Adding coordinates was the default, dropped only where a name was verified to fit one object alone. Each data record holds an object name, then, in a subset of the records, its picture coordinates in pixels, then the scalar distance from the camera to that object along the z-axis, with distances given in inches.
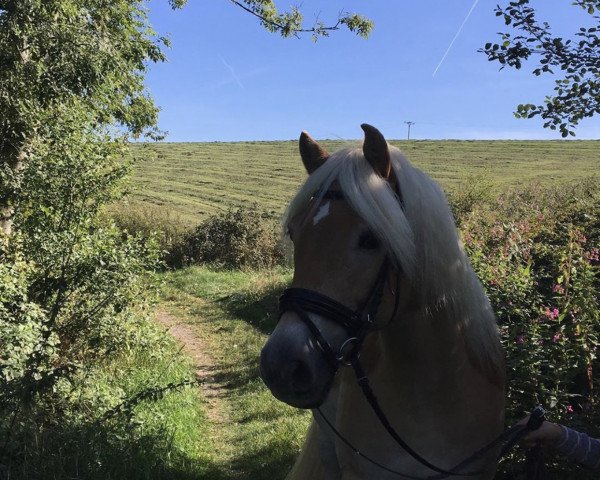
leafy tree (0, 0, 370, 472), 158.2
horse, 63.4
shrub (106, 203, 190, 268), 696.4
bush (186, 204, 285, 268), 649.0
